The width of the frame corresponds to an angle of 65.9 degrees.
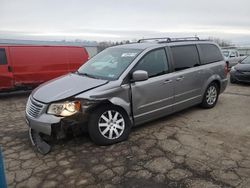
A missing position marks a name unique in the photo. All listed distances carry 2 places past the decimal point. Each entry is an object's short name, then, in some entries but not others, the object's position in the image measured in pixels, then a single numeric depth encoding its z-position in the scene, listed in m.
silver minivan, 3.05
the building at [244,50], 20.01
